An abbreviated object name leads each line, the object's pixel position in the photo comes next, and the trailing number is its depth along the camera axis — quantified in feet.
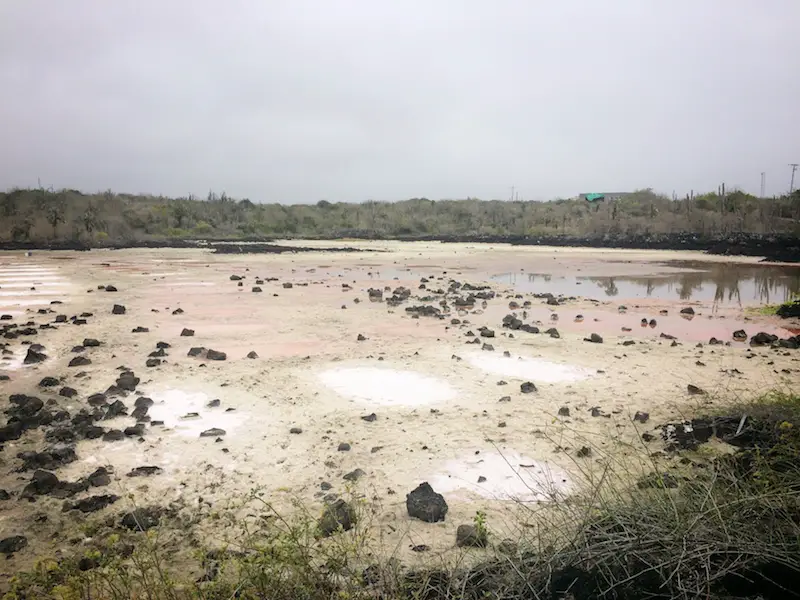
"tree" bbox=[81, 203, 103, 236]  172.65
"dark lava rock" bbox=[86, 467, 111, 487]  16.69
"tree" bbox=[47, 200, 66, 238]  167.84
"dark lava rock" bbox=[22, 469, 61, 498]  16.20
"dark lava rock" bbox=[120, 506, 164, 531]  14.74
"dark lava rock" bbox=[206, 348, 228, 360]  31.99
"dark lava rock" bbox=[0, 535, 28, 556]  13.52
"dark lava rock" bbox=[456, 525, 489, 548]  12.99
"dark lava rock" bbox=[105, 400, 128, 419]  22.33
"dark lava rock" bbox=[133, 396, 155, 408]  23.02
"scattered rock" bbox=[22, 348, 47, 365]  30.46
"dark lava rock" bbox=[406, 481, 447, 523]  14.99
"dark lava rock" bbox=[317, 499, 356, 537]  13.97
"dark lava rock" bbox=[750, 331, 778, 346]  37.29
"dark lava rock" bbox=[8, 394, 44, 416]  21.84
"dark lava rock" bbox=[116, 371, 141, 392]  25.46
